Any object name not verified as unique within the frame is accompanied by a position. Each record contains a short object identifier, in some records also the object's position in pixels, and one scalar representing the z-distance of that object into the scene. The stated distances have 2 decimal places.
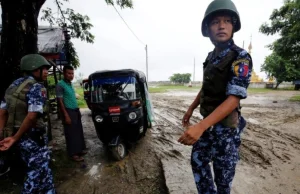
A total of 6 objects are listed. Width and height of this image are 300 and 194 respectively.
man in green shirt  3.96
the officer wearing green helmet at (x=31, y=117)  2.19
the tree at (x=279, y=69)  32.03
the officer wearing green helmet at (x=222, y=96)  1.45
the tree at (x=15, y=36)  3.63
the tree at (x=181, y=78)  65.81
